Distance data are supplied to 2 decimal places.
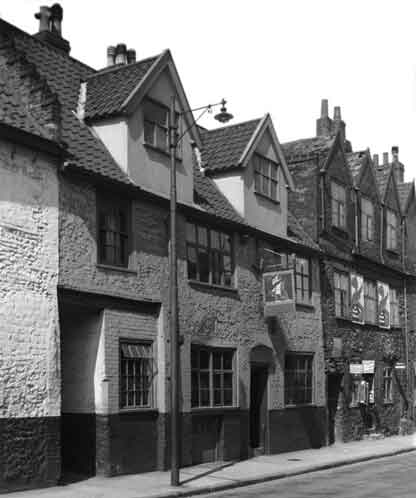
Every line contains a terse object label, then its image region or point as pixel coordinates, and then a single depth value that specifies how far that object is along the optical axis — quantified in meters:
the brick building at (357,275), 27.97
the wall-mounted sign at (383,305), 31.86
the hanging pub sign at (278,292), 22.38
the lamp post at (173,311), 16.28
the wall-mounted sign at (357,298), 29.38
